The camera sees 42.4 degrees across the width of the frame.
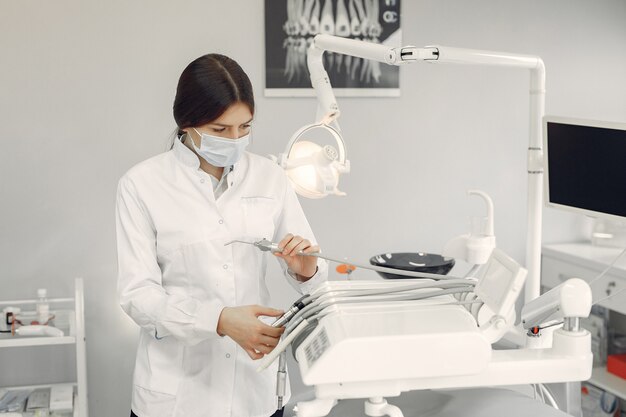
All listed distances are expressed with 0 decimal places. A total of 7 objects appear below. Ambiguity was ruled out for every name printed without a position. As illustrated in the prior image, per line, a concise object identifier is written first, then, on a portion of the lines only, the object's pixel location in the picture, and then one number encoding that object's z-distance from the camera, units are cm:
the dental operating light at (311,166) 183
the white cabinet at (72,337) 217
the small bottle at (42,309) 234
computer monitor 156
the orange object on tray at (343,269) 218
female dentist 153
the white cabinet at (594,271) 276
